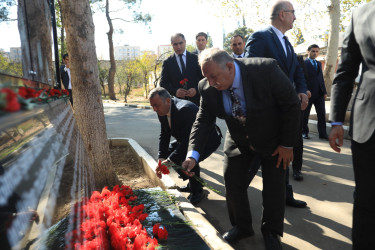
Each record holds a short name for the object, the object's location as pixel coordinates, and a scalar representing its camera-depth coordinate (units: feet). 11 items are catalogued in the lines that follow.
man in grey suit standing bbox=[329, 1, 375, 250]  5.46
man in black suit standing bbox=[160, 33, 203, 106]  16.01
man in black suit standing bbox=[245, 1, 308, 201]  9.86
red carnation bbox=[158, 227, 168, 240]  7.38
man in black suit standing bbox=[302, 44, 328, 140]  20.58
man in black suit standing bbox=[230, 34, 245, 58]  17.55
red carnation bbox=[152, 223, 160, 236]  7.53
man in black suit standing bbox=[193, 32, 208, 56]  18.34
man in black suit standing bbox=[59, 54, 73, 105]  23.11
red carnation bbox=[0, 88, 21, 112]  1.78
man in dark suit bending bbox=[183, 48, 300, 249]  7.32
